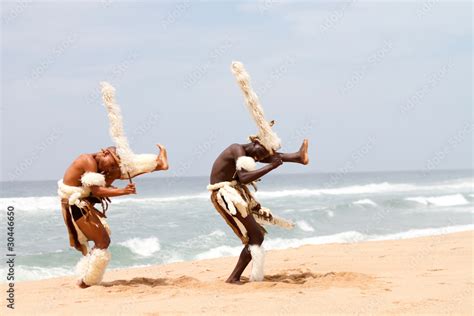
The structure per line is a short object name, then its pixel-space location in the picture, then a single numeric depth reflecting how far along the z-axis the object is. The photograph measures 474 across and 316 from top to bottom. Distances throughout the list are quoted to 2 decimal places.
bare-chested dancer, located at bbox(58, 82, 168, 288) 15.00
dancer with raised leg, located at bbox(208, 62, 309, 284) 14.75
